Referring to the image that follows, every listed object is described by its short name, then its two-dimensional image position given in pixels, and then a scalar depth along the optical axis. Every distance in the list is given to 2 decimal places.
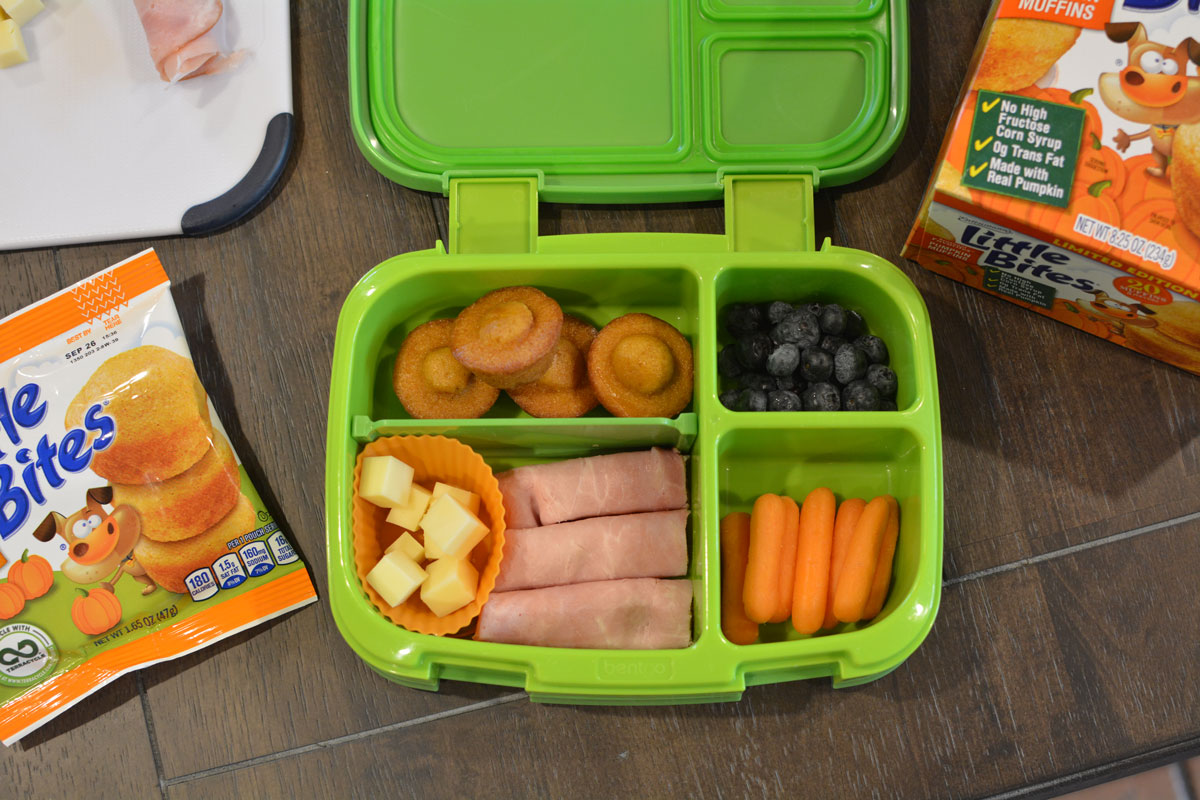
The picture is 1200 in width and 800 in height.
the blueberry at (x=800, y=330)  0.75
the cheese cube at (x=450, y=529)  0.74
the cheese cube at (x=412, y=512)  0.75
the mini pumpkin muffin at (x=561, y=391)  0.76
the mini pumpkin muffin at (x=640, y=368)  0.75
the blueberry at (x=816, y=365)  0.75
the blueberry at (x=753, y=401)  0.75
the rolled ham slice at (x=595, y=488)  0.76
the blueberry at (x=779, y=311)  0.76
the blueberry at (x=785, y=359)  0.75
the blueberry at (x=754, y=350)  0.76
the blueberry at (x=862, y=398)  0.74
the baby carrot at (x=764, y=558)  0.74
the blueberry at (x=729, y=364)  0.77
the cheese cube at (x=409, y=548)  0.74
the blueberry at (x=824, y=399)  0.75
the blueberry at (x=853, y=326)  0.76
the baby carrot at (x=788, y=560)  0.75
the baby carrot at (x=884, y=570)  0.75
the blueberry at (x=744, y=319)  0.76
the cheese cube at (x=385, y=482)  0.74
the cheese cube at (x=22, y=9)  0.79
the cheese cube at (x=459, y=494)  0.75
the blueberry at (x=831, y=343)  0.76
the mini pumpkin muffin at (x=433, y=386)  0.76
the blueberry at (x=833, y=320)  0.75
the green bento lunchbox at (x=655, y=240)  0.74
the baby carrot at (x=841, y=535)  0.75
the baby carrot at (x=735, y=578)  0.75
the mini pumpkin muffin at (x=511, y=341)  0.74
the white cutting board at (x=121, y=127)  0.79
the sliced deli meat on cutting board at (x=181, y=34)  0.78
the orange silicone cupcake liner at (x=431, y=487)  0.74
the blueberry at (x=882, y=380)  0.75
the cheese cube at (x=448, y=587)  0.73
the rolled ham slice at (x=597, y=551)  0.75
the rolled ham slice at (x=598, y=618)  0.74
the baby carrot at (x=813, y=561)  0.74
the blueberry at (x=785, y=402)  0.75
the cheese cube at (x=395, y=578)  0.73
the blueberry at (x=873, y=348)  0.76
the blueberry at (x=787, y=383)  0.75
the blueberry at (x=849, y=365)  0.75
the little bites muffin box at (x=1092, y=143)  0.70
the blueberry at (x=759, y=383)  0.75
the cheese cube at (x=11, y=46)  0.79
